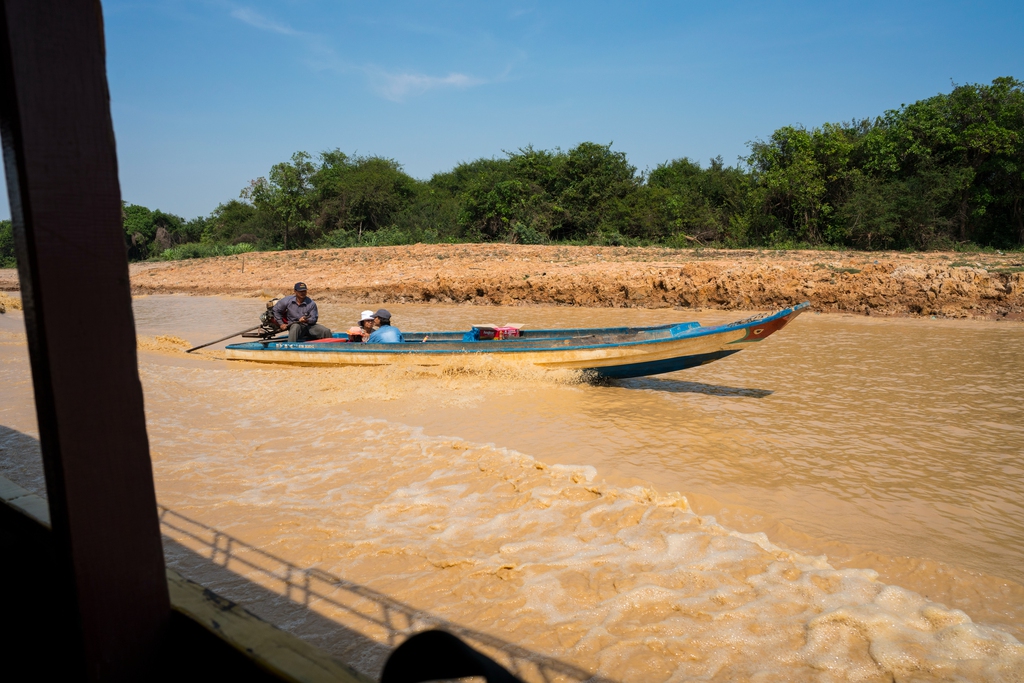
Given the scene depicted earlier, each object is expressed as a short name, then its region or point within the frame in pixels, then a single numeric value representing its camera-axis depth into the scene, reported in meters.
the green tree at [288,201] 37.12
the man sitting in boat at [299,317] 10.79
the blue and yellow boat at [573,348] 7.67
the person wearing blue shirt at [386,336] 9.75
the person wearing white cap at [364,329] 10.35
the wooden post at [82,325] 1.17
